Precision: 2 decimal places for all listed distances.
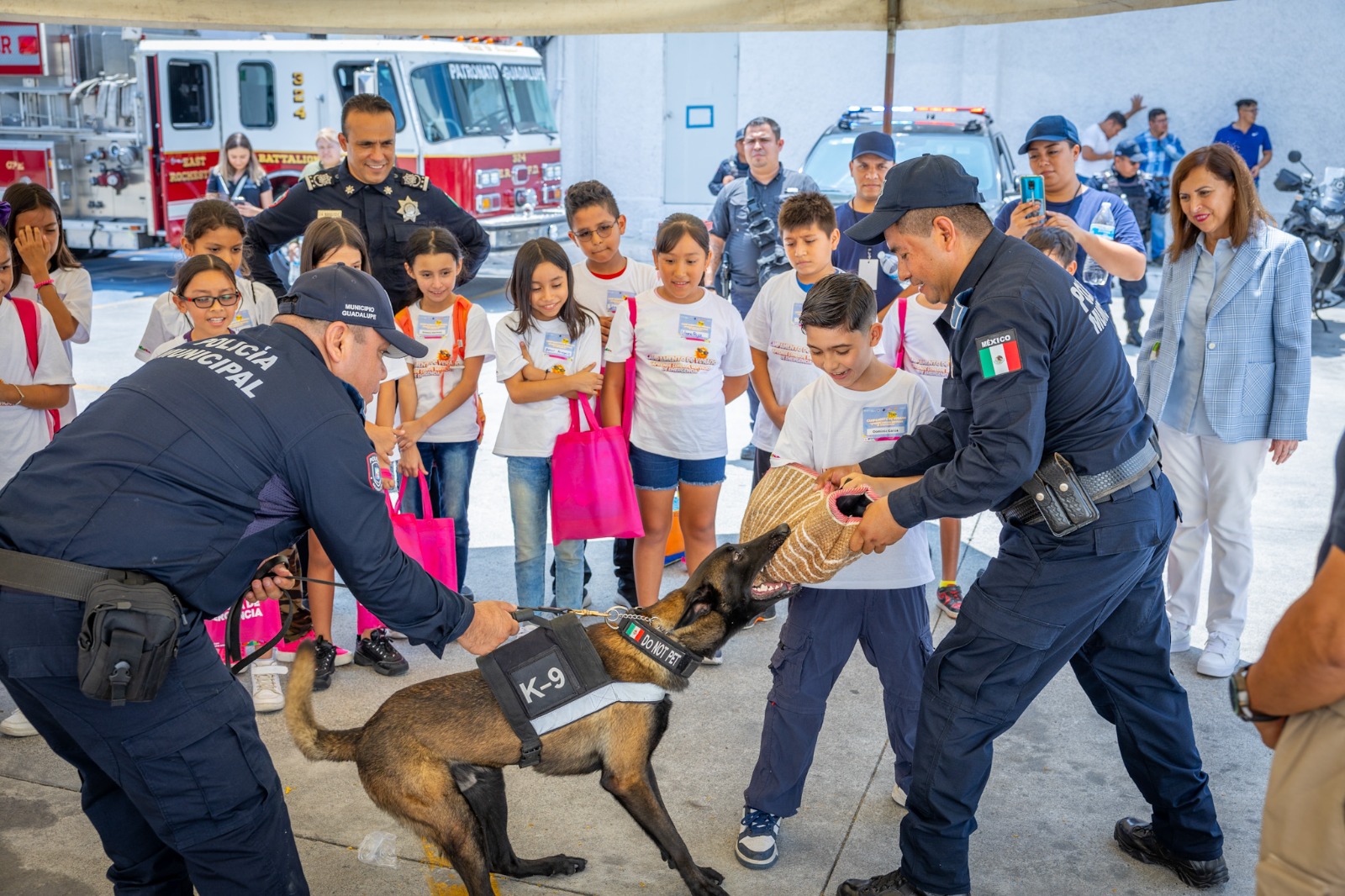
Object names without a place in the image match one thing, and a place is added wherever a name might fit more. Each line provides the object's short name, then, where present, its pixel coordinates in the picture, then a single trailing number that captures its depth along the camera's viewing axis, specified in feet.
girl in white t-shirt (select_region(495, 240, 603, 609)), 14.51
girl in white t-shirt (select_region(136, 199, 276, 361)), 14.80
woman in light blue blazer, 13.88
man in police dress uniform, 16.30
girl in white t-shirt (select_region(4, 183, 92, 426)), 15.47
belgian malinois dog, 8.73
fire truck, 42.22
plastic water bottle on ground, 10.61
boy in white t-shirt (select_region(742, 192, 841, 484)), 15.38
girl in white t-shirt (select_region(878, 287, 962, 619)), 15.75
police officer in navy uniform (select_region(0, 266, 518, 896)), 7.14
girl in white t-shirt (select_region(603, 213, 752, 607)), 14.88
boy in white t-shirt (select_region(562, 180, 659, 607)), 15.58
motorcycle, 38.47
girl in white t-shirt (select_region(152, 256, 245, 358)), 13.39
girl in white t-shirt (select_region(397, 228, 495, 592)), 14.92
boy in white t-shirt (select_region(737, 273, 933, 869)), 10.64
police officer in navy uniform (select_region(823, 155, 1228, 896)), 8.74
